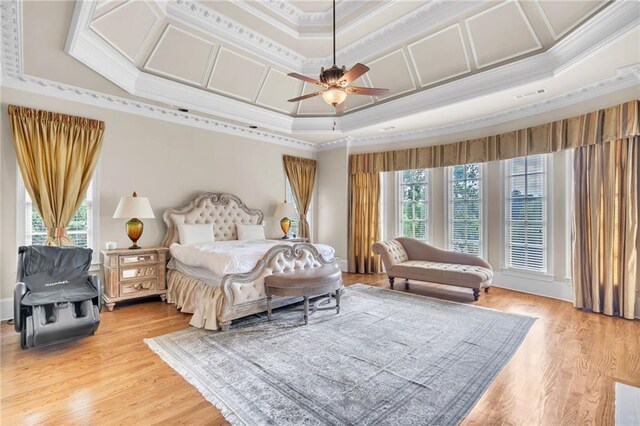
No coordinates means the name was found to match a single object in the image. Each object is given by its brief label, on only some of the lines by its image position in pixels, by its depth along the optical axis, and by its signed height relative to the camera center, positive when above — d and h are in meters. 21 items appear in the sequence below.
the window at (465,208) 5.69 +0.11
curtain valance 3.85 +1.17
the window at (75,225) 3.88 -0.13
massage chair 2.79 -0.81
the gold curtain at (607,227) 3.80 -0.18
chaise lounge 4.62 -0.89
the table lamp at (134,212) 4.15 +0.04
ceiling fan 3.08 +1.40
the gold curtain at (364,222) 6.73 -0.18
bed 3.43 -0.70
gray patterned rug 2.07 -1.34
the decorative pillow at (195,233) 4.79 -0.31
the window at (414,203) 6.38 +0.23
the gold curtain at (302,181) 6.85 +0.79
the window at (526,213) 4.96 +0.01
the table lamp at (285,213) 6.27 +0.03
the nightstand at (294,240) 6.04 -0.53
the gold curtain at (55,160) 3.73 +0.73
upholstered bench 3.51 -0.84
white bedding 3.49 -0.52
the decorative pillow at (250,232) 5.70 -0.34
